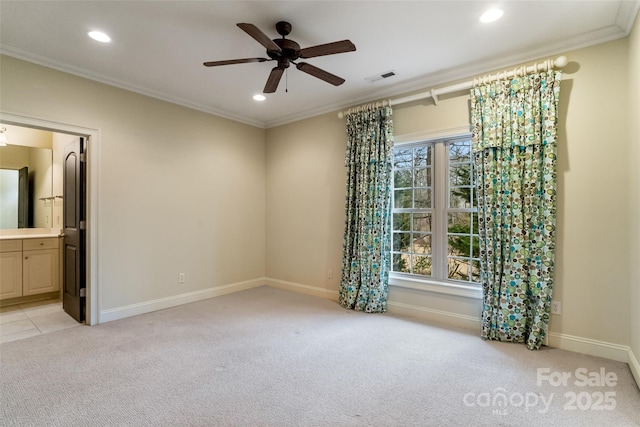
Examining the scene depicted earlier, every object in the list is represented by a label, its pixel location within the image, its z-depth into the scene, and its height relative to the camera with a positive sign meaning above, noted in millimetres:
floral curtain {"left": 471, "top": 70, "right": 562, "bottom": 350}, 2730 +89
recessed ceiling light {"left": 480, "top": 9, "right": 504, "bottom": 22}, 2318 +1478
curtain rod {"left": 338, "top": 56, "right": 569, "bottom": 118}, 2734 +1282
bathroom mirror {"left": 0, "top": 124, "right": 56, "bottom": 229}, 4516 +427
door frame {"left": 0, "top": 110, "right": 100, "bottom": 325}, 3367 -154
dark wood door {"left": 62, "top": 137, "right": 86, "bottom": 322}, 3420 -233
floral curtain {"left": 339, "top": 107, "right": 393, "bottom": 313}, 3740 -23
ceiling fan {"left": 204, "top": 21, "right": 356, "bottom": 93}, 2174 +1171
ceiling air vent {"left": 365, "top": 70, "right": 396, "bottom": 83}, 3350 +1474
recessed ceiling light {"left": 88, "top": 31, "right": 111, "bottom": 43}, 2594 +1467
